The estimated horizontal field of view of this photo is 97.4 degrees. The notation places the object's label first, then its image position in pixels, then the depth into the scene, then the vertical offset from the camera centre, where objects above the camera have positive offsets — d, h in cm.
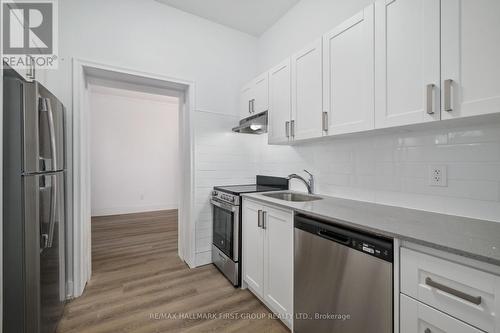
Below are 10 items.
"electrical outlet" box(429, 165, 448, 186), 129 -6
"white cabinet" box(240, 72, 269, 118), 235 +79
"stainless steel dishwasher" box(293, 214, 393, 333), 102 -62
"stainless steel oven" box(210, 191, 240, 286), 217 -74
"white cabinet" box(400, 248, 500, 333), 73 -47
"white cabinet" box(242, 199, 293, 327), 157 -73
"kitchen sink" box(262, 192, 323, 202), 210 -31
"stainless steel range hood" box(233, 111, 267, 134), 232 +44
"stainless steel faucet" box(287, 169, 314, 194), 218 -17
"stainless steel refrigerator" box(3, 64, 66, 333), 114 -22
